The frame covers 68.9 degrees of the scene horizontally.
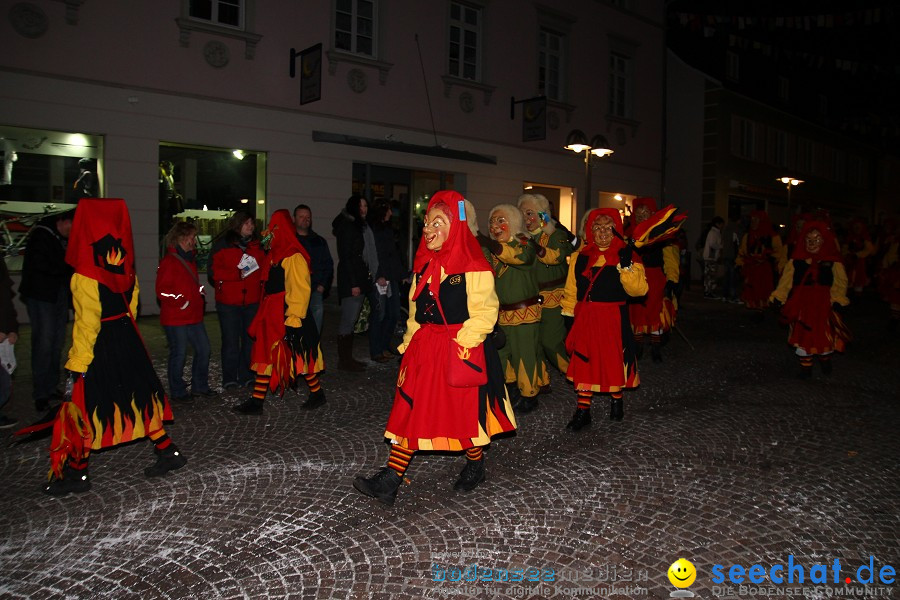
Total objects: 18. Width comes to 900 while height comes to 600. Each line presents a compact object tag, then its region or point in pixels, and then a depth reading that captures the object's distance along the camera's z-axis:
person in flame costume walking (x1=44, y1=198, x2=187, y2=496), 4.21
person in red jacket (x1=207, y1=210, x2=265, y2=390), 6.85
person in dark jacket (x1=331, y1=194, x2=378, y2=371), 8.24
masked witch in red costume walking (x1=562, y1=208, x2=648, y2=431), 5.81
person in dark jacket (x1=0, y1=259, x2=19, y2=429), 5.64
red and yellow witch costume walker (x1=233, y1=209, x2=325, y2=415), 6.00
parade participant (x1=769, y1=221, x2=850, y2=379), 8.04
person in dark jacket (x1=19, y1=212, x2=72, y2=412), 6.23
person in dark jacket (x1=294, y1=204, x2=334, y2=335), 7.62
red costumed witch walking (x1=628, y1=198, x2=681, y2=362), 9.11
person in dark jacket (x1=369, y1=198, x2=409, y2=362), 8.74
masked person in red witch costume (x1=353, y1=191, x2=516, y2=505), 4.08
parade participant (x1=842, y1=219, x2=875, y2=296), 17.70
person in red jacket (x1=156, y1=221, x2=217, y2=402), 6.42
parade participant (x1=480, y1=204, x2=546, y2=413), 6.25
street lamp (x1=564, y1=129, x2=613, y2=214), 14.56
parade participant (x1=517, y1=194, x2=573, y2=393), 6.99
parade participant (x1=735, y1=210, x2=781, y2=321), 14.23
